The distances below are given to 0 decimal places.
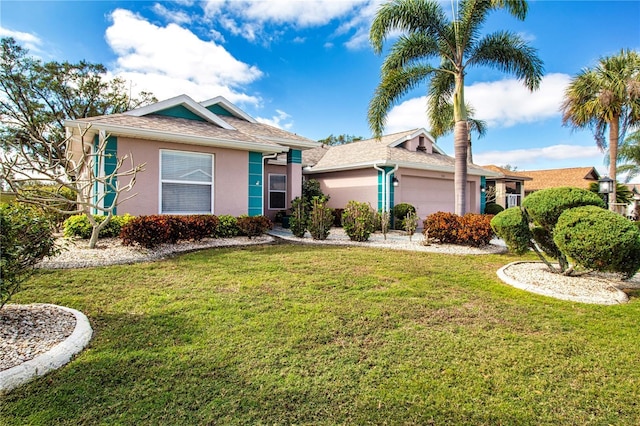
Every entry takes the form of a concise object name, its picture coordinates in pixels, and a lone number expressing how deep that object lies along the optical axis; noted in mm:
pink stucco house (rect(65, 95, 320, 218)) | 9438
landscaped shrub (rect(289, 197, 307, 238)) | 11438
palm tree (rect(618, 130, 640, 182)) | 28734
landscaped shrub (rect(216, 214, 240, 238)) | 10265
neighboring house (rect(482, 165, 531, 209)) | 24016
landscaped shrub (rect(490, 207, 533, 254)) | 6582
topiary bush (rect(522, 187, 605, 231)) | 5984
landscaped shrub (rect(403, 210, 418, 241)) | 11625
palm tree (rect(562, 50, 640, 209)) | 15070
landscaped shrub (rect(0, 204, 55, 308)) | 3381
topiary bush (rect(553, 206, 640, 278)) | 5176
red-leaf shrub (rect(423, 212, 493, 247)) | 10062
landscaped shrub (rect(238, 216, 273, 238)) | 10375
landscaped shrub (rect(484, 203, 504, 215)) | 21016
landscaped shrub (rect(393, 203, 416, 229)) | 14977
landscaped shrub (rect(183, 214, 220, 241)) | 9023
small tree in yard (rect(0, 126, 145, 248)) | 5802
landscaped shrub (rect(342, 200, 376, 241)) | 10820
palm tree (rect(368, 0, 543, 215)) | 11594
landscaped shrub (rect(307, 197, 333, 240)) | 10922
